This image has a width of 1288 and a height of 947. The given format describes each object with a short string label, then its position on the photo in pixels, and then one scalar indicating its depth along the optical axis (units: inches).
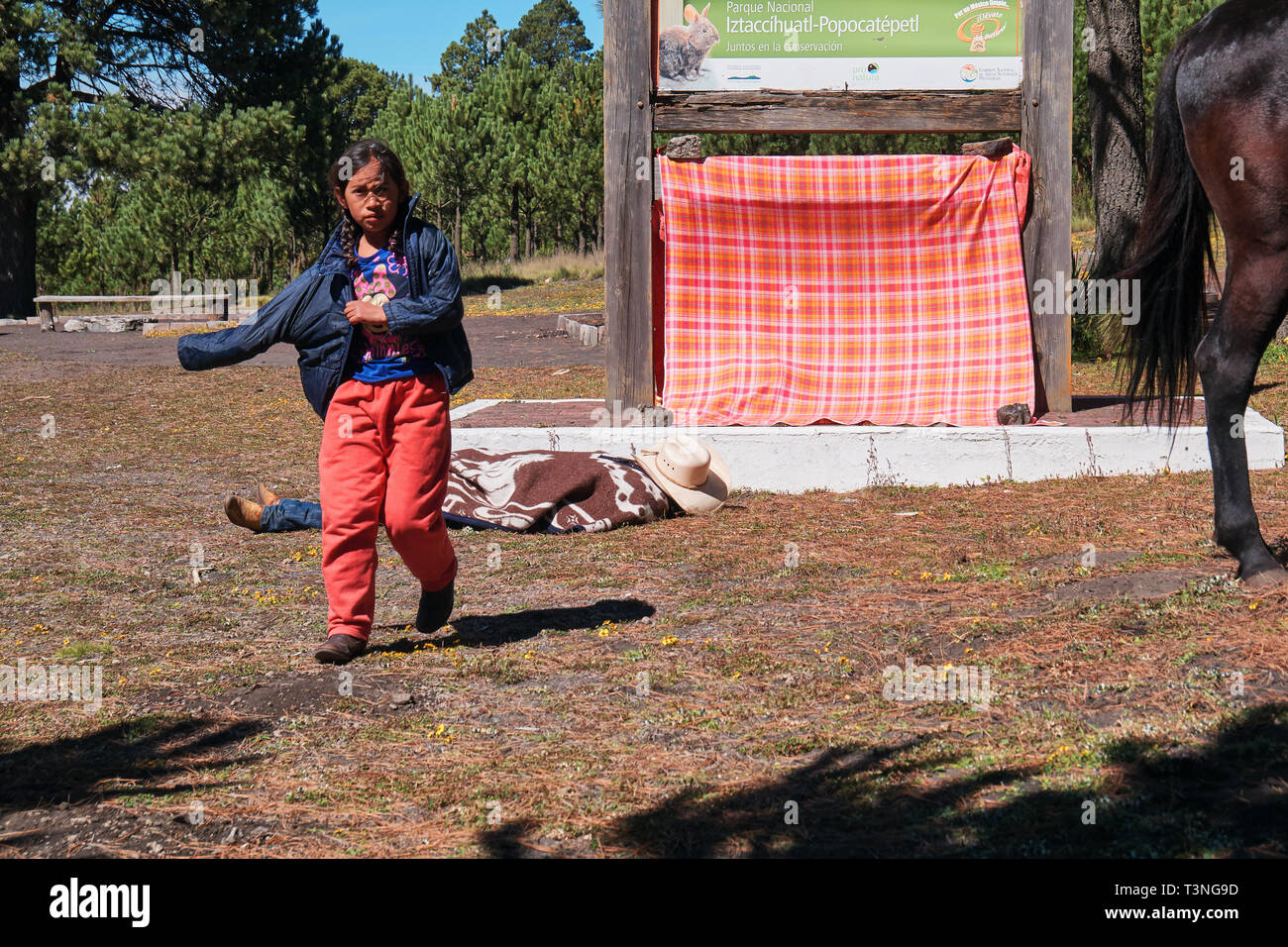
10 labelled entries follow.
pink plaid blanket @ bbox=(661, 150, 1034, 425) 326.0
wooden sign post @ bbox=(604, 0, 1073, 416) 327.3
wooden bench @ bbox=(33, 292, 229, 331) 878.4
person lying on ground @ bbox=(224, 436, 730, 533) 269.7
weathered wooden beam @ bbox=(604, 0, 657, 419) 328.2
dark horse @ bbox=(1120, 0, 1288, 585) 175.2
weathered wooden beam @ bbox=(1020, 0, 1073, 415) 325.7
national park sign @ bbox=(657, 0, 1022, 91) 328.2
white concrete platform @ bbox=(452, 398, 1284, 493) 294.4
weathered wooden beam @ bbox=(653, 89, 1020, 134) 327.6
